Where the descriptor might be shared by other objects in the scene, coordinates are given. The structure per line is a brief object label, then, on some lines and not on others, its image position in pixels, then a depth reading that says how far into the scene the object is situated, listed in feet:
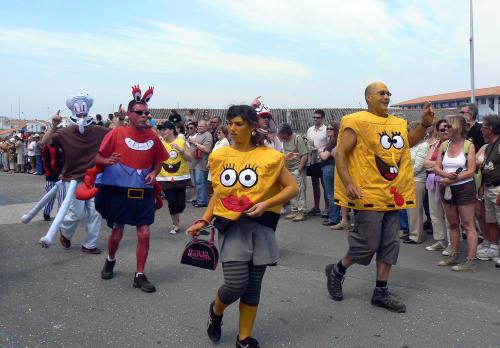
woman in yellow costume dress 11.02
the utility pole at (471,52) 66.80
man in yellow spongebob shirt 13.99
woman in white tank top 17.71
